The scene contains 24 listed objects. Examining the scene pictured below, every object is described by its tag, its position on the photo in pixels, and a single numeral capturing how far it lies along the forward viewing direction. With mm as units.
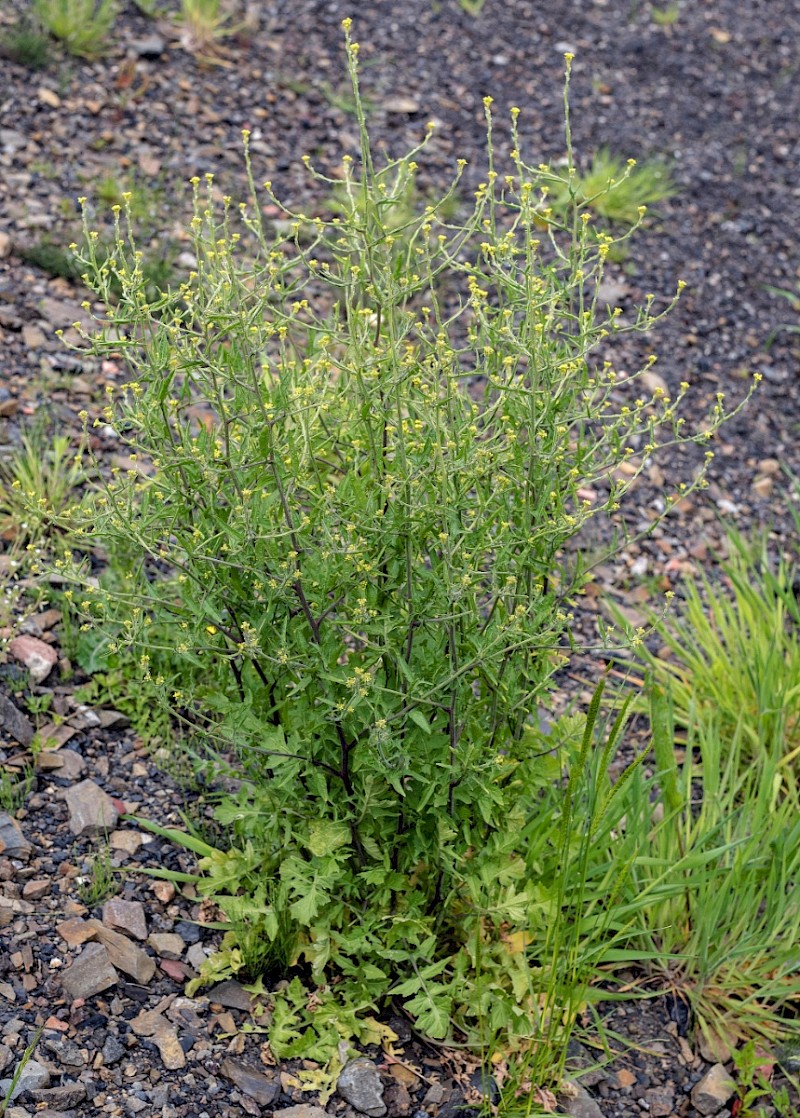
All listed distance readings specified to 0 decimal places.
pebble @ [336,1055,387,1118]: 2732
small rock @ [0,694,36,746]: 3242
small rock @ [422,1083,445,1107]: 2803
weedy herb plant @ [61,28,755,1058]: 2334
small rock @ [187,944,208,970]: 2920
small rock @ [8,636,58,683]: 3410
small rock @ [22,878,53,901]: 2914
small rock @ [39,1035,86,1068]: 2596
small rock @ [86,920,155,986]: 2824
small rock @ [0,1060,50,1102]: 2482
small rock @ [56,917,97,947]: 2828
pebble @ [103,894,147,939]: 2912
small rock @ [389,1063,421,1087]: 2828
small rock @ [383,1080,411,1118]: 2760
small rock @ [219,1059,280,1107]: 2682
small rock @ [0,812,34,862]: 2982
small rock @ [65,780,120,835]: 3115
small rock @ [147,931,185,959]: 2918
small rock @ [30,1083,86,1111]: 2490
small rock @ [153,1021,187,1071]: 2680
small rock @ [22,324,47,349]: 4367
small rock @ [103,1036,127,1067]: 2635
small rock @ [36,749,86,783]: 3232
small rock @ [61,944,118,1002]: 2738
